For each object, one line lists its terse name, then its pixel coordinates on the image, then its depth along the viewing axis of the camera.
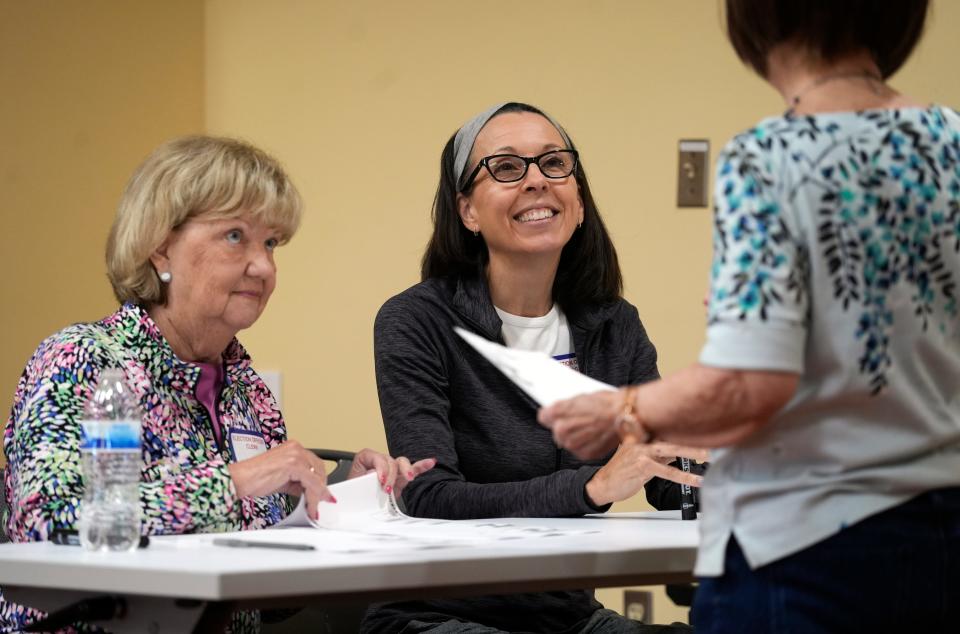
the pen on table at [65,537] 2.70
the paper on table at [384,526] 2.71
